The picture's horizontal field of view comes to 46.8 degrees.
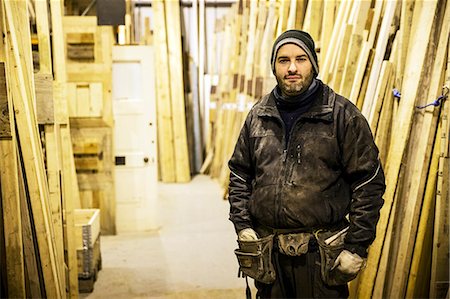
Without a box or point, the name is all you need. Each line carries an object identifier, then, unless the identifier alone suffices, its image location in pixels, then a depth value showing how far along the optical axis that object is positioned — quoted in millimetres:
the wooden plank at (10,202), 2752
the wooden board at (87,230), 3879
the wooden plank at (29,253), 2881
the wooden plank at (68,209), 3285
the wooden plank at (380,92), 3195
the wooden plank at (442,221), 2877
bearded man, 2184
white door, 5145
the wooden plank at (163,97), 8211
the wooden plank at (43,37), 3035
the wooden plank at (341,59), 3773
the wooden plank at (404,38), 3162
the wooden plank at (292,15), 4965
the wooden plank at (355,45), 3658
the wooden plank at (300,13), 4934
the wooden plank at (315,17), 4594
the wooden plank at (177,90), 8258
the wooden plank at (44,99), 3070
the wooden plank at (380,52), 3324
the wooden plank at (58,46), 3203
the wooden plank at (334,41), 4035
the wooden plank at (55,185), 3131
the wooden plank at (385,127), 3238
